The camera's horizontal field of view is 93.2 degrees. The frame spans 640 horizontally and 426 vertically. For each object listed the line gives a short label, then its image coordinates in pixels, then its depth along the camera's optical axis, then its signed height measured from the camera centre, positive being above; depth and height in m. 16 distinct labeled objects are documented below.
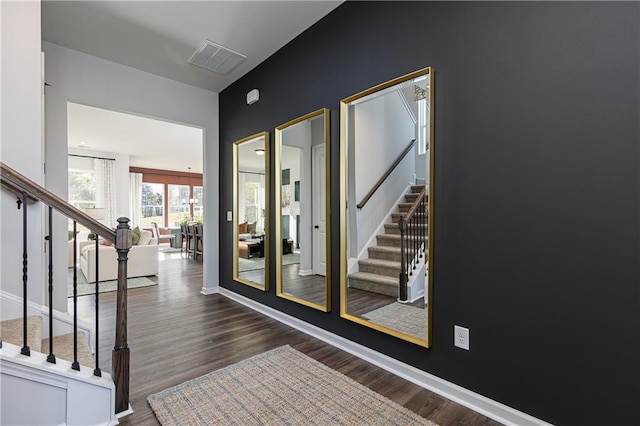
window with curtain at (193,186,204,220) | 11.09 +0.50
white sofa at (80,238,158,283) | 4.73 -0.76
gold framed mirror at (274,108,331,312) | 2.63 +0.03
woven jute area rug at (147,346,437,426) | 1.59 -1.07
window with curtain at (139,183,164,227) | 9.94 +0.39
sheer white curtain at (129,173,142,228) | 9.51 +0.54
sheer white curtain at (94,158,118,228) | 8.00 +0.77
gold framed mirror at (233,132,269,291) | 3.36 +0.05
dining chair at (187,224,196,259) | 7.13 -0.58
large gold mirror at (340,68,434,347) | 1.93 +0.05
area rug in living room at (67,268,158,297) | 4.18 -1.05
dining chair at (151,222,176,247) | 8.88 -0.67
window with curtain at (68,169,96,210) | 7.77 +0.73
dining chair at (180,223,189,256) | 7.50 -0.54
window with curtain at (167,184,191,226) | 10.58 +0.41
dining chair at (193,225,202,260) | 7.03 -0.73
